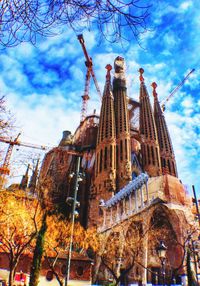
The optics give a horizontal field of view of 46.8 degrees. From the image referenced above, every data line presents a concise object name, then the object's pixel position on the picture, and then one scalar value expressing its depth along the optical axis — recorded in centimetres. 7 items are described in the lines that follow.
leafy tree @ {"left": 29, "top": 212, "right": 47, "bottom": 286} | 1193
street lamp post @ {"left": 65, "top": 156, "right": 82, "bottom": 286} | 922
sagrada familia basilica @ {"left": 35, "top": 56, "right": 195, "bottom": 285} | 2333
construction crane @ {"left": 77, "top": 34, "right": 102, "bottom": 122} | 6362
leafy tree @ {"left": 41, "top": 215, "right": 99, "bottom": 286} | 2449
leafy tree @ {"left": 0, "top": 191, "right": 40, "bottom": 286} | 1147
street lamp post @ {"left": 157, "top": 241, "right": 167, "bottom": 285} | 945
